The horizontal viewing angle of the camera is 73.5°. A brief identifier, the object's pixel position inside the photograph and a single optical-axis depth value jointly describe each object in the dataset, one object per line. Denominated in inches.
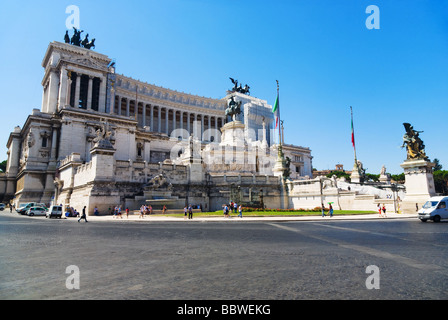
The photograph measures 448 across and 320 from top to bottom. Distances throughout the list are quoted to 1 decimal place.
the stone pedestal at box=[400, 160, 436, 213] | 950.4
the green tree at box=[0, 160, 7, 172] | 3427.7
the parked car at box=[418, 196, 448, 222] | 766.5
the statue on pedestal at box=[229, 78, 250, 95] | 3922.2
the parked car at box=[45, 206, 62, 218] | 1137.2
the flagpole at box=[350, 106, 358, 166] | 1922.0
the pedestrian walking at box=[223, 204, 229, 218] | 1000.4
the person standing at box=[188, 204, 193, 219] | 948.4
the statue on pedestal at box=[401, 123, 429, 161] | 988.0
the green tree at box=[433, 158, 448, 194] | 3132.1
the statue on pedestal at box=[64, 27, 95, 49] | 2605.8
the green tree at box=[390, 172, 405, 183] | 3715.1
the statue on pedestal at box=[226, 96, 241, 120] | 2374.5
